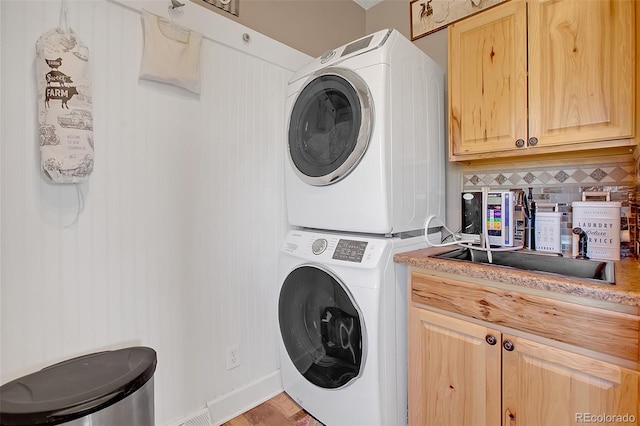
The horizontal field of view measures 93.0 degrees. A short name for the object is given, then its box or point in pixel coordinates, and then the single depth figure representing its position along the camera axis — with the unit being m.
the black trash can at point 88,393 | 0.75
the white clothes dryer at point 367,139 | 1.35
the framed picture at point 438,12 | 1.80
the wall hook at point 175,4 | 1.37
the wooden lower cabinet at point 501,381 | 0.89
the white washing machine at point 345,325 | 1.29
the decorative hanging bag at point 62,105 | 1.05
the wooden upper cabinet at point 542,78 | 1.16
